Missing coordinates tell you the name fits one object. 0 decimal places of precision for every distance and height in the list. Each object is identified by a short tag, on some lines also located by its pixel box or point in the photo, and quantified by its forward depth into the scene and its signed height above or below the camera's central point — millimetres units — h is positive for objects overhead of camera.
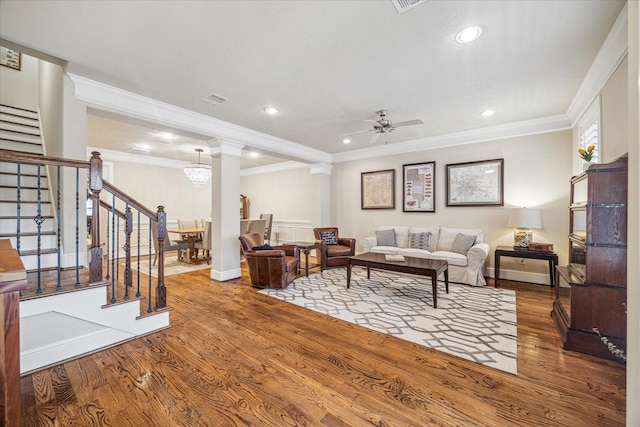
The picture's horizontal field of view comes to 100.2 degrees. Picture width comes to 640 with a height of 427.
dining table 6133 -581
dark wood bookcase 2164 -482
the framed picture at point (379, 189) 6000 +538
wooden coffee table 3344 -715
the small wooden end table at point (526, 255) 3975 -644
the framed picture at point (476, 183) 4781 +549
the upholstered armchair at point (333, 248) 5453 -743
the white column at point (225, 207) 4613 +92
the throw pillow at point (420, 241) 5020 -536
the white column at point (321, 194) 6875 +479
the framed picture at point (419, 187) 5459 +531
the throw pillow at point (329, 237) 5750 -537
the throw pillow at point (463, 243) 4516 -520
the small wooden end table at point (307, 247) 4847 -646
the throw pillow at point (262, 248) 4391 -589
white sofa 4242 -682
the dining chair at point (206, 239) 5824 -587
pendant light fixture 6035 +909
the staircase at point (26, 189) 2971 +304
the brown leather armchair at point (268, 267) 4113 -853
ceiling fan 3818 +1246
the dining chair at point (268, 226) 7412 -387
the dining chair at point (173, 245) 5564 -722
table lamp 4133 -158
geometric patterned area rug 2432 -1187
